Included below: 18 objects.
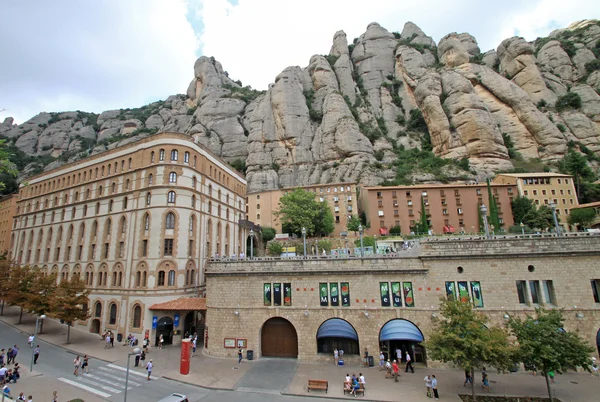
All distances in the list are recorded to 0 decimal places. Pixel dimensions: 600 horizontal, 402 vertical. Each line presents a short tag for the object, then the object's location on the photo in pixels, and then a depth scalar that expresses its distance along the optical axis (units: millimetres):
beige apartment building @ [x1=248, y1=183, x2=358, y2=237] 68938
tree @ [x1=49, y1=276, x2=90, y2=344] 30219
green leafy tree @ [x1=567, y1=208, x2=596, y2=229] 53031
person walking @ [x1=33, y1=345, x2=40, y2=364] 24412
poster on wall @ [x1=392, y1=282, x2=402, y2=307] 24203
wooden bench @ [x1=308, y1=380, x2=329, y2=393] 18969
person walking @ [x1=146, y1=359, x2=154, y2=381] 22266
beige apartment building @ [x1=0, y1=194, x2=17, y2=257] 55872
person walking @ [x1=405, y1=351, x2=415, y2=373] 22492
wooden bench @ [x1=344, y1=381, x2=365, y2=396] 18703
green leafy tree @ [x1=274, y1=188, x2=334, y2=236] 59906
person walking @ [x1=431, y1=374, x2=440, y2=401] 18016
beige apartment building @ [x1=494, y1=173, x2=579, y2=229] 60438
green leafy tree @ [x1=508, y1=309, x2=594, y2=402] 16500
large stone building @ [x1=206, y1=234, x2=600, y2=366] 22266
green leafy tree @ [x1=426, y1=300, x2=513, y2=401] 16962
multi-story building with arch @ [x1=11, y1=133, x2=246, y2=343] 32750
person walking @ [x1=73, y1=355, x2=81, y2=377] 22872
